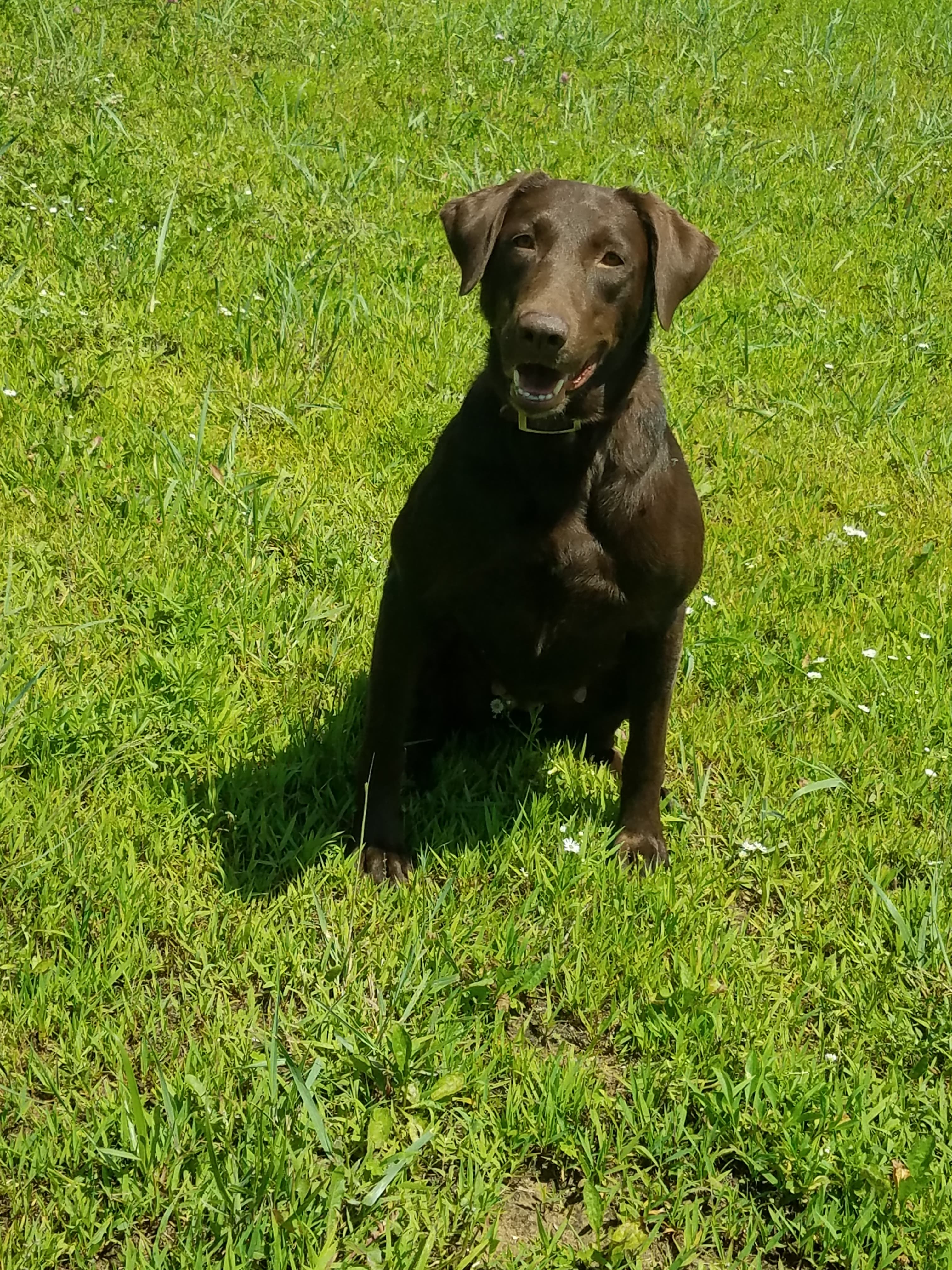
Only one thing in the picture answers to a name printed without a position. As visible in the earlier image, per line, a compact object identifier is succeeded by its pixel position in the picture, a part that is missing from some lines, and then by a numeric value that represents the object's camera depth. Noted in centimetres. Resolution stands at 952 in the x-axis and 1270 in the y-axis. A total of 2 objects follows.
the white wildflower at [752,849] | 285
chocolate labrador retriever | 255
